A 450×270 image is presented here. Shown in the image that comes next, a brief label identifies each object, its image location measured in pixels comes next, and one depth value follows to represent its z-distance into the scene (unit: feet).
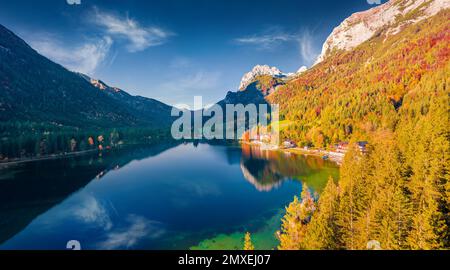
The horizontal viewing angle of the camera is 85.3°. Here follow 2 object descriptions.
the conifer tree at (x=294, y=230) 89.40
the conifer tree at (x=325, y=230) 71.84
